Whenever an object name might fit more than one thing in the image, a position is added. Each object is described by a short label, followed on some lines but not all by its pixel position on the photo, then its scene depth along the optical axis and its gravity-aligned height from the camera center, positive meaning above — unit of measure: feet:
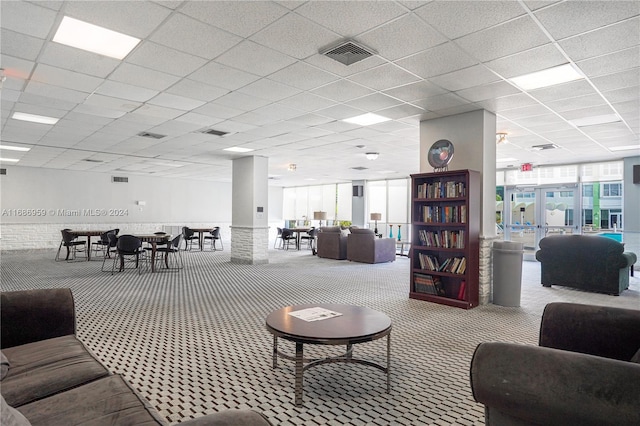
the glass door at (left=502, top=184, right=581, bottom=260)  35.14 +0.31
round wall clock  18.38 +3.03
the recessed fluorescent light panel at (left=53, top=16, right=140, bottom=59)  10.82 +5.27
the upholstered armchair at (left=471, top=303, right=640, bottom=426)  3.98 -1.93
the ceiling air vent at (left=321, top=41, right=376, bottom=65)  11.76 +5.26
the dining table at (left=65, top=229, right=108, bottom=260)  31.60 -1.95
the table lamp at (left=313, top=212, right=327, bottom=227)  49.88 -0.24
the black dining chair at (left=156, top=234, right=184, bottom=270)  28.37 -2.85
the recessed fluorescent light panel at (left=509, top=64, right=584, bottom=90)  13.61 +5.30
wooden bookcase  17.61 -1.10
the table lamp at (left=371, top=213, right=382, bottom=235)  45.05 -0.24
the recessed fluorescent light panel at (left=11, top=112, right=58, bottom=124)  20.22 +5.09
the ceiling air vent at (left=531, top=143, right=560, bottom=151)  26.63 +5.07
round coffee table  8.09 -2.66
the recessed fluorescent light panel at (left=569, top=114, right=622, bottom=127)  19.42 +5.19
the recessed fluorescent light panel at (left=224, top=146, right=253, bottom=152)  29.43 +5.08
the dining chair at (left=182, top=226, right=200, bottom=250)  41.95 -2.42
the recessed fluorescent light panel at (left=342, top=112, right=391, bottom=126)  20.04 +5.23
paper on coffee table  9.50 -2.64
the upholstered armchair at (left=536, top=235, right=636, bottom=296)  20.74 -2.65
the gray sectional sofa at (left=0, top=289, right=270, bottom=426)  4.70 -2.65
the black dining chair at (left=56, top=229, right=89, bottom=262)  31.89 -2.59
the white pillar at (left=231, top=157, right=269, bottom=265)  32.73 -0.06
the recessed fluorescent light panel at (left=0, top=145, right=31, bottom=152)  29.43 +4.94
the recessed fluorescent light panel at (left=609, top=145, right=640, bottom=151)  26.52 +5.05
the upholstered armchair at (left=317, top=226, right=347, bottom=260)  35.60 -2.88
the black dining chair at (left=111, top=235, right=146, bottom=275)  26.13 -2.40
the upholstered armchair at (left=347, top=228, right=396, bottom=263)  32.89 -2.99
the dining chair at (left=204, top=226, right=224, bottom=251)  43.32 -2.58
